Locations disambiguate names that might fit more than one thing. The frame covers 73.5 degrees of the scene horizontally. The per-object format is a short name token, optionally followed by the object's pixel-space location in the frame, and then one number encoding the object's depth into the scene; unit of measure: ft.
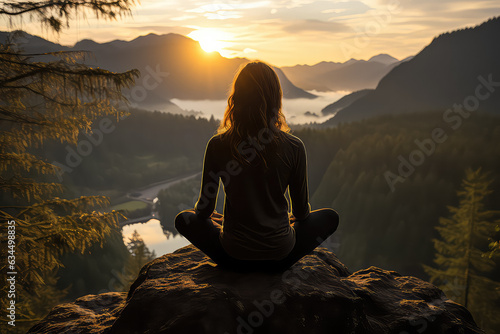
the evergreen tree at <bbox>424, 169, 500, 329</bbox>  43.21
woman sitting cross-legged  9.98
